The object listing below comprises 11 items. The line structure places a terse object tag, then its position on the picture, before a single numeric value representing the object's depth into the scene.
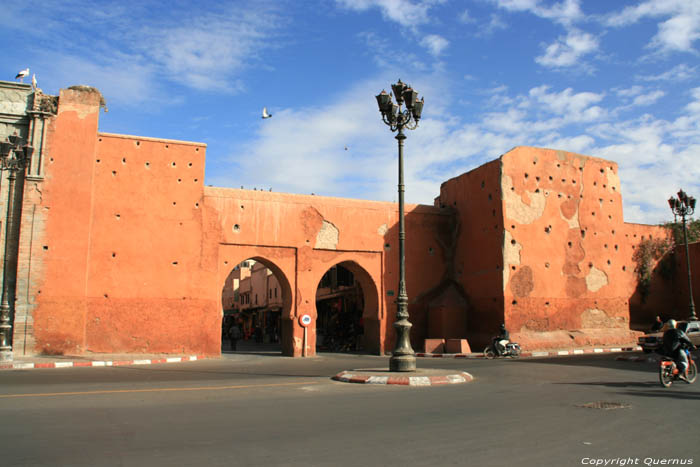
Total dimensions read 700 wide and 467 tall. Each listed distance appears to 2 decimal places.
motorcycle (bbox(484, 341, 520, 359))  19.72
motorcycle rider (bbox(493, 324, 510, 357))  19.67
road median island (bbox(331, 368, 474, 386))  11.01
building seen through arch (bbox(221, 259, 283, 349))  38.78
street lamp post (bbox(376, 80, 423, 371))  12.36
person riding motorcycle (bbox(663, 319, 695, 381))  10.15
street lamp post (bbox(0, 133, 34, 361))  16.09
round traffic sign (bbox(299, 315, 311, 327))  21.08
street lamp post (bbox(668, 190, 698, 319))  24.62
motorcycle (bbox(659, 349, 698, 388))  9.84
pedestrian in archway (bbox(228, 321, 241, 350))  26.29
